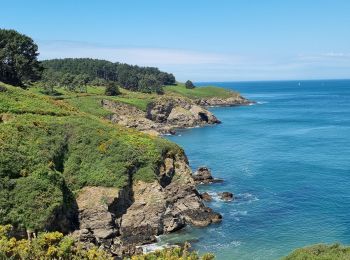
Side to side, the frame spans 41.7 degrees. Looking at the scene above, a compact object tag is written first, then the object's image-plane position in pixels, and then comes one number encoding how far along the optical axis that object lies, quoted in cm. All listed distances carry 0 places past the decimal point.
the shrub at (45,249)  3453
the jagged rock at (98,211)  5534
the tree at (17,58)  10600
